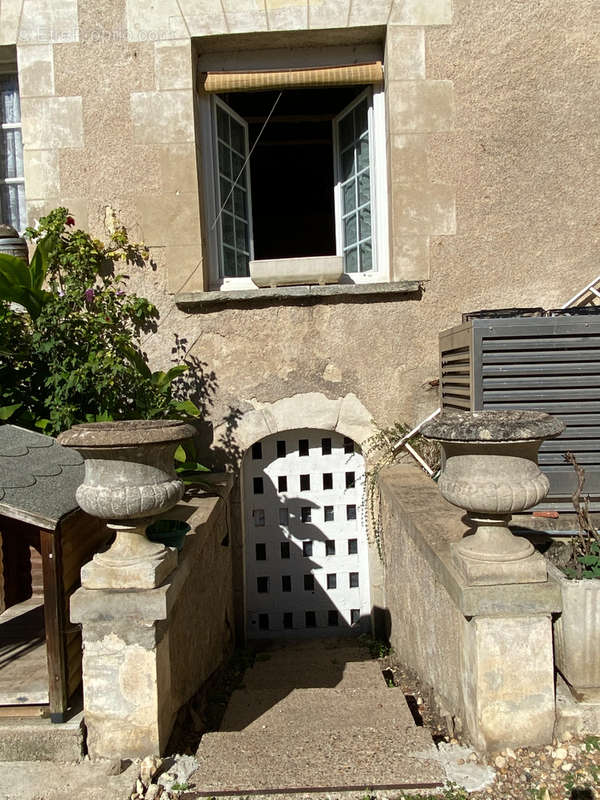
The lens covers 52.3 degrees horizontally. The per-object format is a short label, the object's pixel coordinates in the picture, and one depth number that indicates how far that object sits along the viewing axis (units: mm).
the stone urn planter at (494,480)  2527
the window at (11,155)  5527
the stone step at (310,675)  4355
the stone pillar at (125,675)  2725
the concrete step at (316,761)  2484
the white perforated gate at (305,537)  5504
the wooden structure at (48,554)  2799
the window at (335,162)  5352
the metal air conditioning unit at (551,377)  3922
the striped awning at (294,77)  5180
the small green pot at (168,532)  3227
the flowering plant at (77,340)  4352
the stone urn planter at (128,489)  2621
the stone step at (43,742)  2760
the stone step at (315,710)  3113
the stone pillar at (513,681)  2633
